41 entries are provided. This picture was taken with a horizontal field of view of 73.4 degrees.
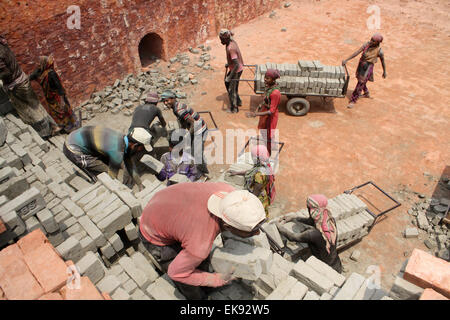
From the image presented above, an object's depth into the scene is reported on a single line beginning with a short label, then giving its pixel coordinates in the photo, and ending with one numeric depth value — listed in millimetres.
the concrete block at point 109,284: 3258
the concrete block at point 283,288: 3053
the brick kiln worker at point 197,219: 2568
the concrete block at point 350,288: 3004
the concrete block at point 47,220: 3571
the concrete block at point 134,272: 3488
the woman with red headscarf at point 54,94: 6539
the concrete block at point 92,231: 3804
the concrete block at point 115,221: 3898
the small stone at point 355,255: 5008
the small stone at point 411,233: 5320
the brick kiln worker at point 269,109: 5996
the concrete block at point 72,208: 4016
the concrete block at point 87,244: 3668
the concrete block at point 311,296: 3072
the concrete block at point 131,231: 4151
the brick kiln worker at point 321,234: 3973
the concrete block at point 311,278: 3202
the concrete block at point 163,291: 3328
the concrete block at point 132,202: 4105
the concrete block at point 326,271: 3262
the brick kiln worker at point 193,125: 5816
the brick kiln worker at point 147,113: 5914
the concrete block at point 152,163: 5934
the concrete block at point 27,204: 3418
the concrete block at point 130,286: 3381
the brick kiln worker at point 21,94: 6062
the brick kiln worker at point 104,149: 4891
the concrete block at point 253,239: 3156
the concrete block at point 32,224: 3557
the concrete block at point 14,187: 3914
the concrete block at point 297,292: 3037
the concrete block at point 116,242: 3988
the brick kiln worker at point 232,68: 7555
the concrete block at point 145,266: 3639
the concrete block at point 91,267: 3234
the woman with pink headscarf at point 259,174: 4746
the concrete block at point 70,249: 3409
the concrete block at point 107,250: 3922
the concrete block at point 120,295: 3202
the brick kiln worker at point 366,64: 7828
